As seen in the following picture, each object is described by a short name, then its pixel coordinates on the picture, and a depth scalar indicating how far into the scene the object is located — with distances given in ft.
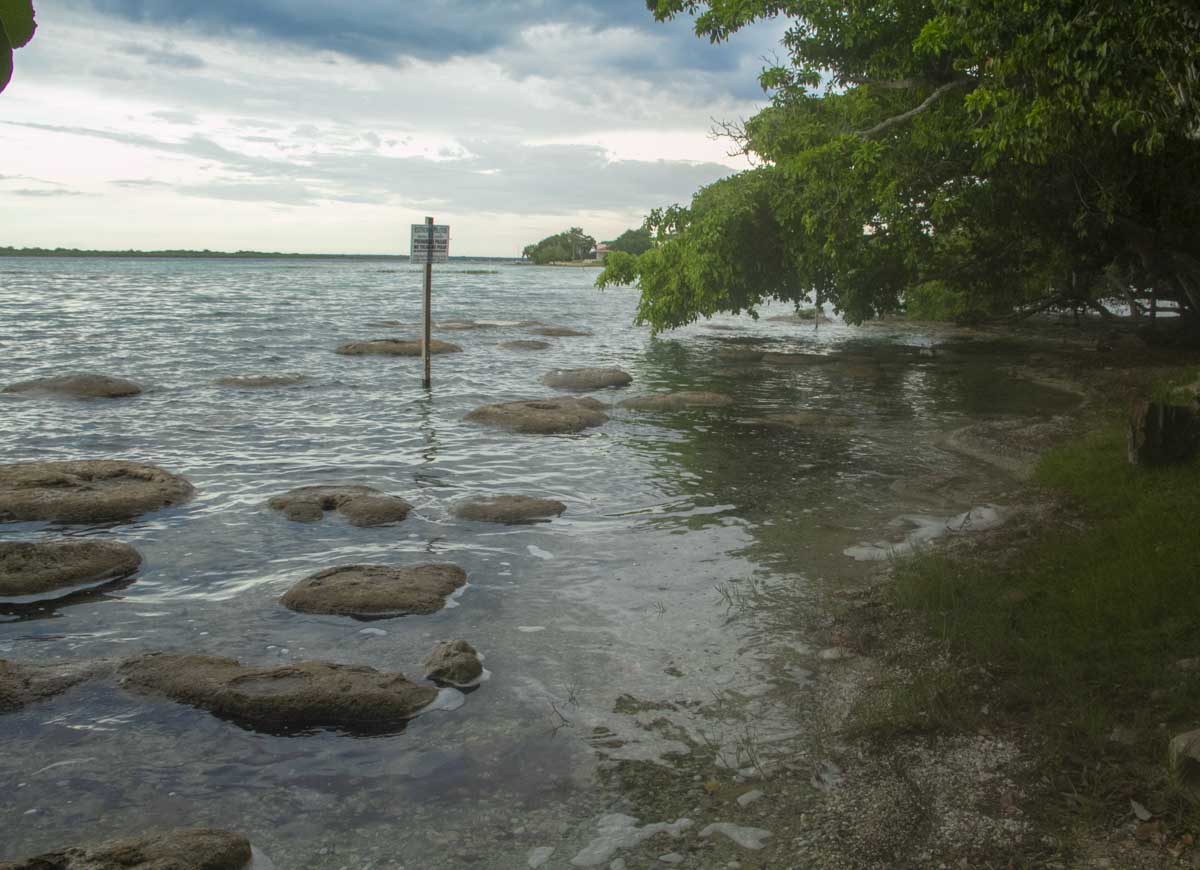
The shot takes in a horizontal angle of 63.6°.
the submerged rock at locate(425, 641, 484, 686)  21.74
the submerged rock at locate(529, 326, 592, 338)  126.15
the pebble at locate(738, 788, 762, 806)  16.70
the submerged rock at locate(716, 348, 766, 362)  96.94
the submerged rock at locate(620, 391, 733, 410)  62.80
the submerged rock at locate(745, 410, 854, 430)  55.81
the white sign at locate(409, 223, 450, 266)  67.00
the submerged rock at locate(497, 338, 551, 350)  106.52
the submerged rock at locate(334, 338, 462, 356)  95.81
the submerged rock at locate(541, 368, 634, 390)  74.57
